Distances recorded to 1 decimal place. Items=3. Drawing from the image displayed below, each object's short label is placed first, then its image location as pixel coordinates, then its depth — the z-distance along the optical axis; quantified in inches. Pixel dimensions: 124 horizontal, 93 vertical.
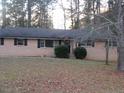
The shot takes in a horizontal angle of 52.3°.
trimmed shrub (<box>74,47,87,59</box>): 563.7
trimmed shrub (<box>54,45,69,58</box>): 569.2
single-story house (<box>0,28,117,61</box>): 579.7
